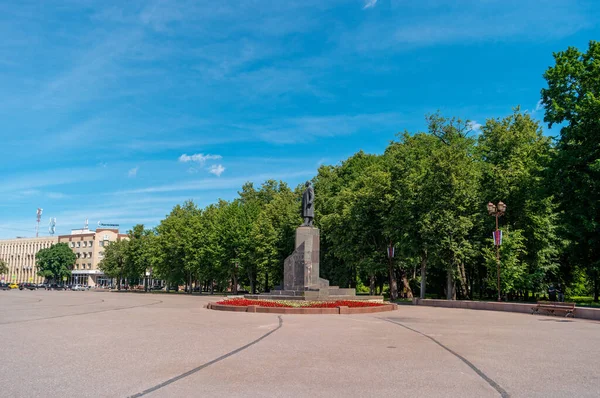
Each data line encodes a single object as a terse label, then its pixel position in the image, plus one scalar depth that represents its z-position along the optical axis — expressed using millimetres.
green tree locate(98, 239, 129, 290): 81000
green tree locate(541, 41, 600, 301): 26781
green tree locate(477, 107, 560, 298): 34688
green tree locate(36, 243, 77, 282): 115188
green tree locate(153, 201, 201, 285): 62656
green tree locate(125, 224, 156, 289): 74438
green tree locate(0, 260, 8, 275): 128800
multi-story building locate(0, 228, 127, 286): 122125
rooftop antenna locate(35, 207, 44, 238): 144500
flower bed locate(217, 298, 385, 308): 23391
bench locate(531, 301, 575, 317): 20906
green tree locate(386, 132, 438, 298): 35938
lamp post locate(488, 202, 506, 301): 27122
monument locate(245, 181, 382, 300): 28656
